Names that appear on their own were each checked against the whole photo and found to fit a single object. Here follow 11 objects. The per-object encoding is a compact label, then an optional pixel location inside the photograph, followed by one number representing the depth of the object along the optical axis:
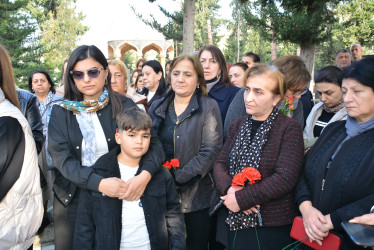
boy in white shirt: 2.16
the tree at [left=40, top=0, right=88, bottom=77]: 24.56
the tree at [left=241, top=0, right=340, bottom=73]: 8.06
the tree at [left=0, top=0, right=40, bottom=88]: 13.63
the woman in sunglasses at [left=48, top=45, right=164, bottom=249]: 2.30
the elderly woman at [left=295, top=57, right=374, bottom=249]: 1.86
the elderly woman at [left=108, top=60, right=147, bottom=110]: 4.17
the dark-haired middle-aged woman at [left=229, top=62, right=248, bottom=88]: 5.06
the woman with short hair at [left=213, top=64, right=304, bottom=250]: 2.17
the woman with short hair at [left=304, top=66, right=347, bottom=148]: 3.09
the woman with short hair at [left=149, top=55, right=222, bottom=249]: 2.77
